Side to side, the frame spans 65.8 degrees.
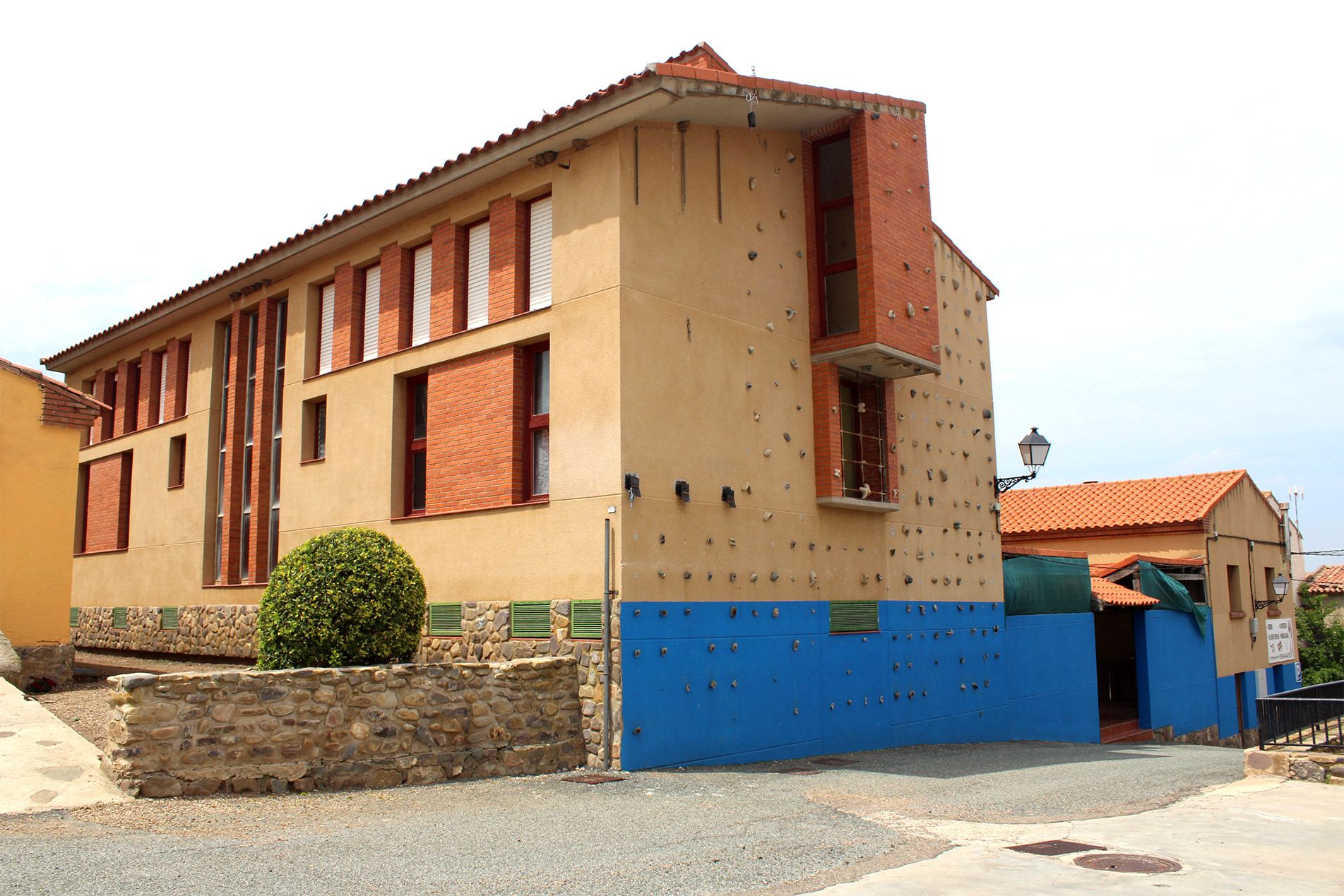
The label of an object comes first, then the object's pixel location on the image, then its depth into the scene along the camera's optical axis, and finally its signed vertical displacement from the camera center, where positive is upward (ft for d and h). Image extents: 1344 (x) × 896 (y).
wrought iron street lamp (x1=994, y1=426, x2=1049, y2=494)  53.01 +7.02
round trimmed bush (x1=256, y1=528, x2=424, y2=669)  34.30 -0.31
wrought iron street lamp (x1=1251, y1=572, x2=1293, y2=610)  92.38 -0.33
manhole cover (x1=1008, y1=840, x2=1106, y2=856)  24.79 -6.24
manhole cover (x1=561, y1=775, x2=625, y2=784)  34.24 -6.12
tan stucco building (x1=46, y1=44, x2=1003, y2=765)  38.99 +9.46
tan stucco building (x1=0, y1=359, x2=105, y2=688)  45.24 +3.91
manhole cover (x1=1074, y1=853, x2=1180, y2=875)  22.81 -6.15
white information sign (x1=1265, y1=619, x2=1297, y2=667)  95.78 -5.28
